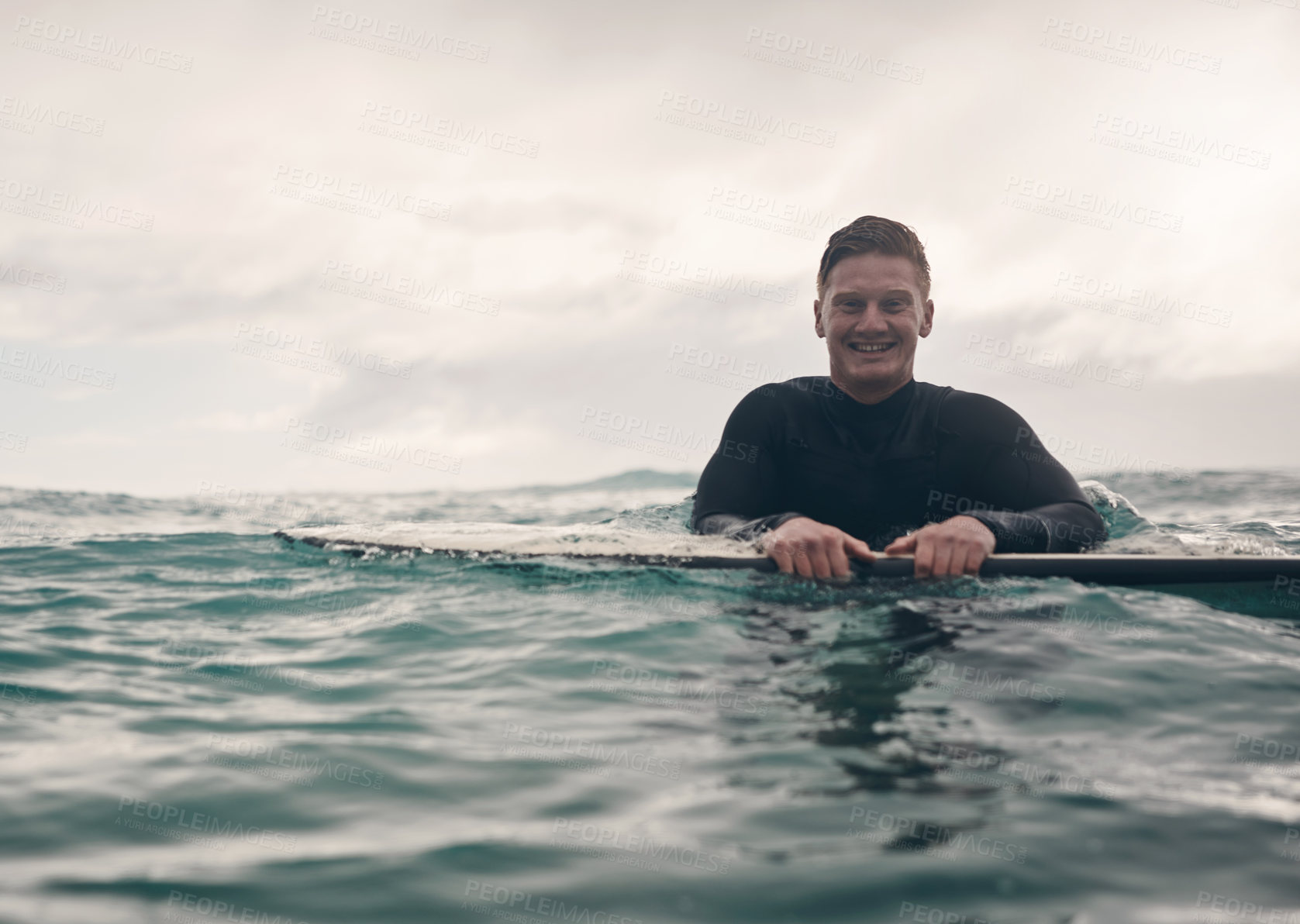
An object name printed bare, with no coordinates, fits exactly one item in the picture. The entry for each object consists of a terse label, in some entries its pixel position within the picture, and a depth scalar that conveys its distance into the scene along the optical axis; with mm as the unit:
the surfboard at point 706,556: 3893
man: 4637
